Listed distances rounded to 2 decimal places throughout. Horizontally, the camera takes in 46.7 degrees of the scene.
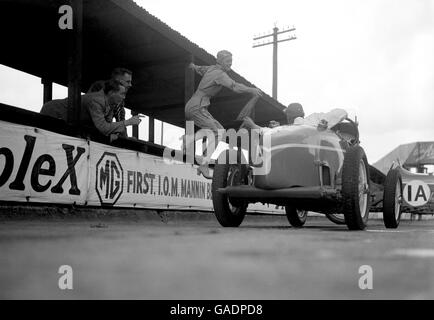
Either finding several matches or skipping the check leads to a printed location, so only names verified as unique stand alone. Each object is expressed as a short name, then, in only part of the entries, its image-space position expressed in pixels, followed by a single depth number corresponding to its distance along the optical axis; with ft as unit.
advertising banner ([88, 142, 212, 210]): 21.95
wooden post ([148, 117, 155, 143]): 51.65
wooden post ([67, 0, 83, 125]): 23.34
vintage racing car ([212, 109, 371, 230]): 15.99
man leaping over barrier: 23.92
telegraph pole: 102.53
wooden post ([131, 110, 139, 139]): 47.57
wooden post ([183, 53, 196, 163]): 33.71
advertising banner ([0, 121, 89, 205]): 17.13
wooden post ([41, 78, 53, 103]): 38.91
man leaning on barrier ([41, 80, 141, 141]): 22.86
